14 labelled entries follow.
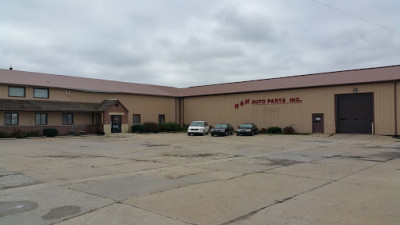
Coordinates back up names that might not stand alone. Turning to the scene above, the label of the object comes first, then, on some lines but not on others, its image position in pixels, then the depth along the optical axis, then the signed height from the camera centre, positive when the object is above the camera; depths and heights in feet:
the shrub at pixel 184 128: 142.49 -2.60
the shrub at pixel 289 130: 113.29 -3.07
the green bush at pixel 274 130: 115.85 -3.11
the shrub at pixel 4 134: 92.79 -2.93
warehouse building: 97.81 +6.73
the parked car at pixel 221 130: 104.92 -2.64
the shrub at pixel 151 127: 127.03 -1.79
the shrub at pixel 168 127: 133.08 -1.93
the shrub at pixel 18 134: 95.96 -3.02
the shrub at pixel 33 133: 100.53 -2.96
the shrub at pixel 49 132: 102.73 -2.71
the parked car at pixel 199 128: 109.40 -2.01
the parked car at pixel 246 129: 106.52 -2.45
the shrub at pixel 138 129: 124.96 -2.47
